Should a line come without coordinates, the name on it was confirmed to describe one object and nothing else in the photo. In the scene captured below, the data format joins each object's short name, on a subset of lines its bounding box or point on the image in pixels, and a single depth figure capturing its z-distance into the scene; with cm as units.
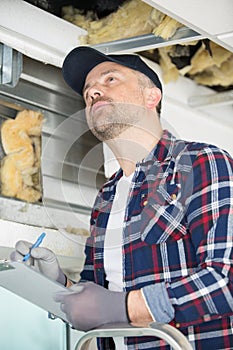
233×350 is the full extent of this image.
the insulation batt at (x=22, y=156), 273
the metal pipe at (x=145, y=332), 171
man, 191
